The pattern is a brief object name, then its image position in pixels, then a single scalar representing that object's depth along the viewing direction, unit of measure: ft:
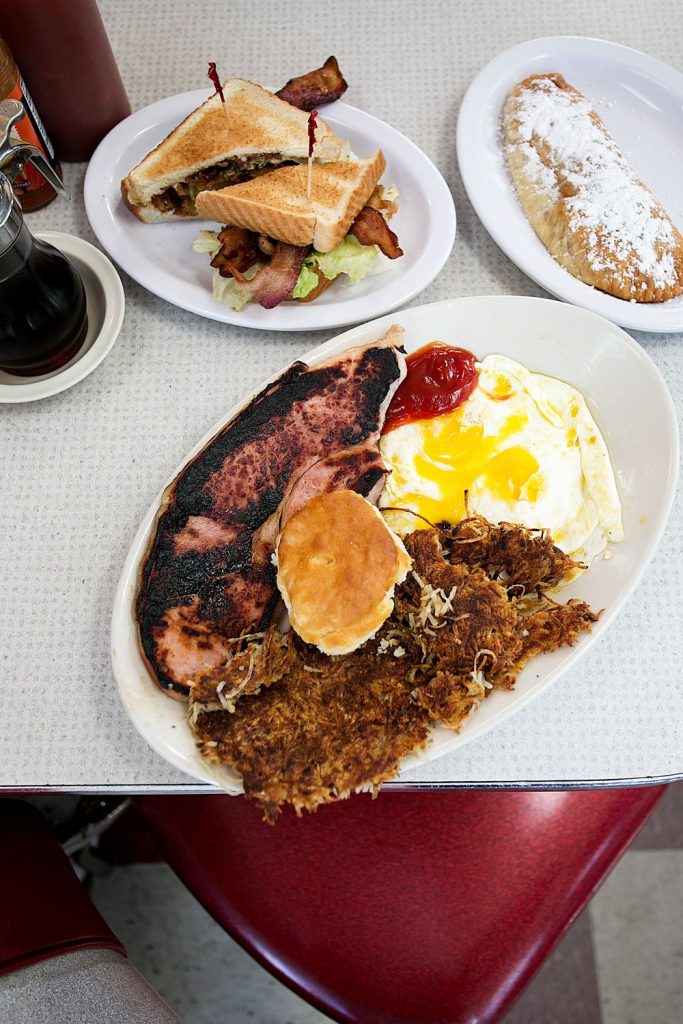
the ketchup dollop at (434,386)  1.52
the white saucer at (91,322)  1.53
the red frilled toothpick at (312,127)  1.48
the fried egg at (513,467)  1.49
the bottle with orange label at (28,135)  1.51
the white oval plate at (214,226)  1.63
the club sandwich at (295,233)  1.60
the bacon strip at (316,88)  1.78
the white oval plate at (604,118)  1.66
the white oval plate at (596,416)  1.30
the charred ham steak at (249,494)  1.36
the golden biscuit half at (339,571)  1.30
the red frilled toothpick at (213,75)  1.53
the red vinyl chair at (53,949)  1.30
